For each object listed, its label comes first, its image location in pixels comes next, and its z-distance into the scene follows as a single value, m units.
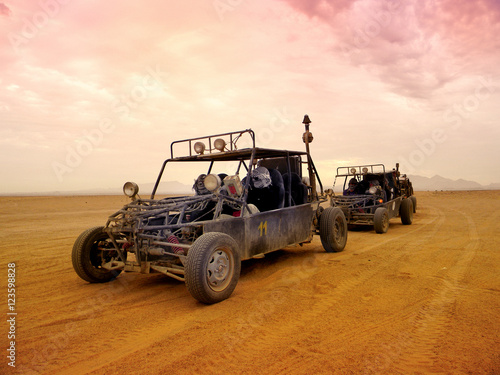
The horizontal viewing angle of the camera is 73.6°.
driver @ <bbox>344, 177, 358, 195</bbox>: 12.75
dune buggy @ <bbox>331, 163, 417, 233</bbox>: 10.83
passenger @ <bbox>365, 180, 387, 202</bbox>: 11.48
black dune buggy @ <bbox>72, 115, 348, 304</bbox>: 4.08
